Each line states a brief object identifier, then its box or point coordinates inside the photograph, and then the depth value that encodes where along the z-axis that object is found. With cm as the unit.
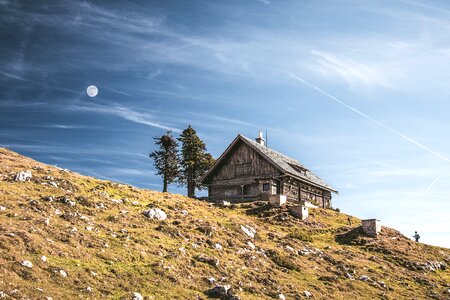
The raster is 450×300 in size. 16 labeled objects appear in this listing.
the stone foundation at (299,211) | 3528
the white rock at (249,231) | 2500
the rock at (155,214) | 2219
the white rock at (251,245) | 2240
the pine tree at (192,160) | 6094
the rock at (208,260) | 1745
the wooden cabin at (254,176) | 4797
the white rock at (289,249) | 2414
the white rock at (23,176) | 2126
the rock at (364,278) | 2231
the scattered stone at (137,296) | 1234
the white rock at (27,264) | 1204
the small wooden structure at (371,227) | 3450
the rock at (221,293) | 1433
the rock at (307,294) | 1722
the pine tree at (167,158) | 5800
